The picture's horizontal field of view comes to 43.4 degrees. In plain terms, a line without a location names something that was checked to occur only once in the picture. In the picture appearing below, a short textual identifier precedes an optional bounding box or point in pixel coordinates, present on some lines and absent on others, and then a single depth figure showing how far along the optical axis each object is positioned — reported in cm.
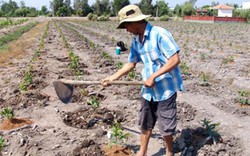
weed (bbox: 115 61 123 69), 860
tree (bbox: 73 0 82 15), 8176
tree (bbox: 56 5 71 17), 7038
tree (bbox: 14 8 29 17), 7137
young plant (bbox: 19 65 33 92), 642
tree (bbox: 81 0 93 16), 7188
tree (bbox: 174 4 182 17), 7619
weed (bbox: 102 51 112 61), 1022
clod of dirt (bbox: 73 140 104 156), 386
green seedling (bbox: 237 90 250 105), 591
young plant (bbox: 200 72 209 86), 721
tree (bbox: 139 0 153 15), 7219
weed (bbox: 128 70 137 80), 746
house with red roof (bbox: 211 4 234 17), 7834
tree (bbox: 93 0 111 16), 7156
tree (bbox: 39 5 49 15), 8203
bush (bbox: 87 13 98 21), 5232
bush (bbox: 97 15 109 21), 5097
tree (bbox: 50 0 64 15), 7175
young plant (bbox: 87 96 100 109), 534
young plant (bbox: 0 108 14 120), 477
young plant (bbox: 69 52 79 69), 878
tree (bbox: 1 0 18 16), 8730
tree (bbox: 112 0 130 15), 7061
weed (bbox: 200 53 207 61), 1034
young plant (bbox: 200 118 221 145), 406
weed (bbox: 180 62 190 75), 823
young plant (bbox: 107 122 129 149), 394
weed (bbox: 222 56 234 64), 964
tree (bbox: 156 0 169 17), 7723
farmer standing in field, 318
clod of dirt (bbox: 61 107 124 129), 487
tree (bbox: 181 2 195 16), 7174
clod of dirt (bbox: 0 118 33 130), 470
